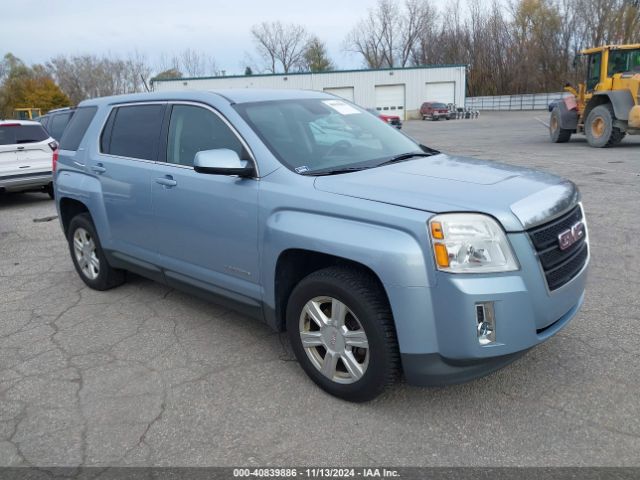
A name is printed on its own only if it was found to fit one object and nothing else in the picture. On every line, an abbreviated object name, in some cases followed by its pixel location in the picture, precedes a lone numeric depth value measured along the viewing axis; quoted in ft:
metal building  162.61
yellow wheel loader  49.32
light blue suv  8.68
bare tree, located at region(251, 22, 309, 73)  265.54
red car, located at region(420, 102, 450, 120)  147.23
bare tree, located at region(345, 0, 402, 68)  253.44
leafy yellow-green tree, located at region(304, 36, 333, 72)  266.57
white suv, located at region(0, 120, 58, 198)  32.55
